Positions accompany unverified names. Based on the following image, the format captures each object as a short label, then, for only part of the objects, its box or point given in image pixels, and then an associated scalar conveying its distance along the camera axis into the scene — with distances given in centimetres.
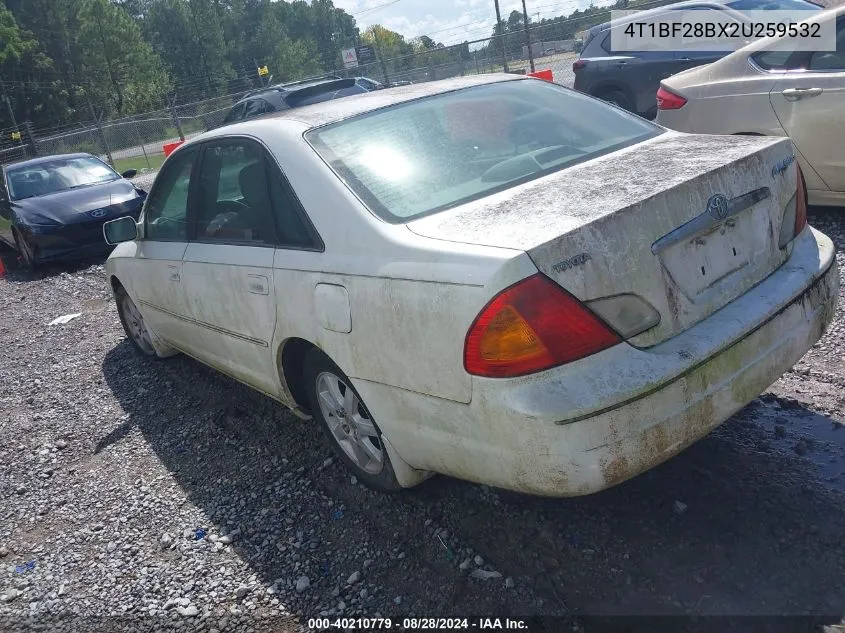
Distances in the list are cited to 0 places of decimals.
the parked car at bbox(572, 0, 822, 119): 910
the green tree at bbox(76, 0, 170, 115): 6644
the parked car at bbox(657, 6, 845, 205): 539
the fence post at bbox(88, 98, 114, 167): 2847
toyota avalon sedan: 234
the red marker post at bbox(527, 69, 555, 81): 1644
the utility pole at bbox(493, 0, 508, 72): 2397
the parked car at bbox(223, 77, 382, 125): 1258
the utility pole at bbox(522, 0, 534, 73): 2209
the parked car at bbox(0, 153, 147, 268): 1009
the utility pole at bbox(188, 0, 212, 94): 8398
